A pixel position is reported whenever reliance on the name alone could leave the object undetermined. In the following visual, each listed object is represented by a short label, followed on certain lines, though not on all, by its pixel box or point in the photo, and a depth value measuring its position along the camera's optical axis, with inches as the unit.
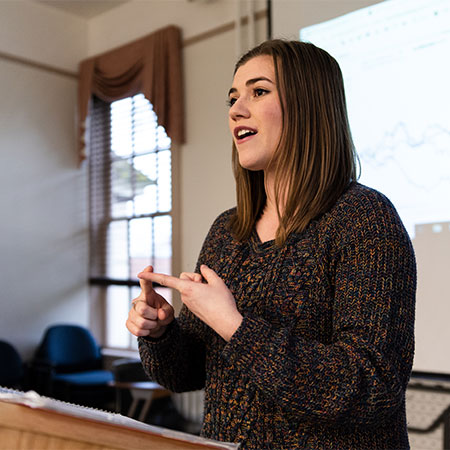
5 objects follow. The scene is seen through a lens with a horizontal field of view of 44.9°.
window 175.2
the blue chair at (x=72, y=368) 164.1
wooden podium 26.1
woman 38.8
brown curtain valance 163.8
